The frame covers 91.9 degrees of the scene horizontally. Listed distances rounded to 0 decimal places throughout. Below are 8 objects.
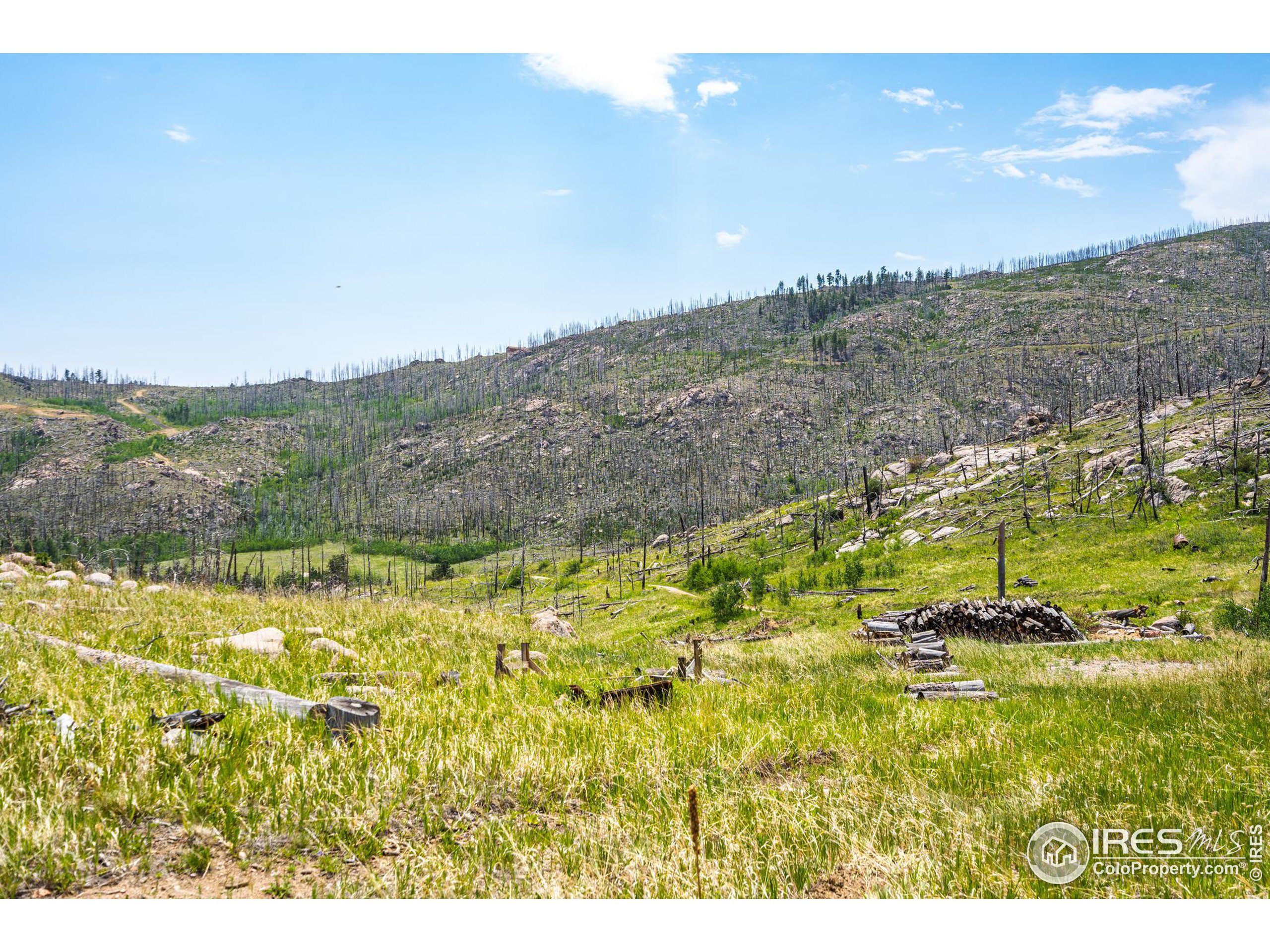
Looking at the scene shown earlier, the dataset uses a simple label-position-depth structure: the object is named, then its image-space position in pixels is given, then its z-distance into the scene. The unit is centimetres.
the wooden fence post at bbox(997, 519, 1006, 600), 3338
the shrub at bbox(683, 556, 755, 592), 6231
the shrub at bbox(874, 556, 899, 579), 5228
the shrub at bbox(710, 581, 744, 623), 4428
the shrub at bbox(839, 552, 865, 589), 5050
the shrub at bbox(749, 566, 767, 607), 4828
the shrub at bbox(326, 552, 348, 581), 11281
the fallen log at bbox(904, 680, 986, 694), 1291
